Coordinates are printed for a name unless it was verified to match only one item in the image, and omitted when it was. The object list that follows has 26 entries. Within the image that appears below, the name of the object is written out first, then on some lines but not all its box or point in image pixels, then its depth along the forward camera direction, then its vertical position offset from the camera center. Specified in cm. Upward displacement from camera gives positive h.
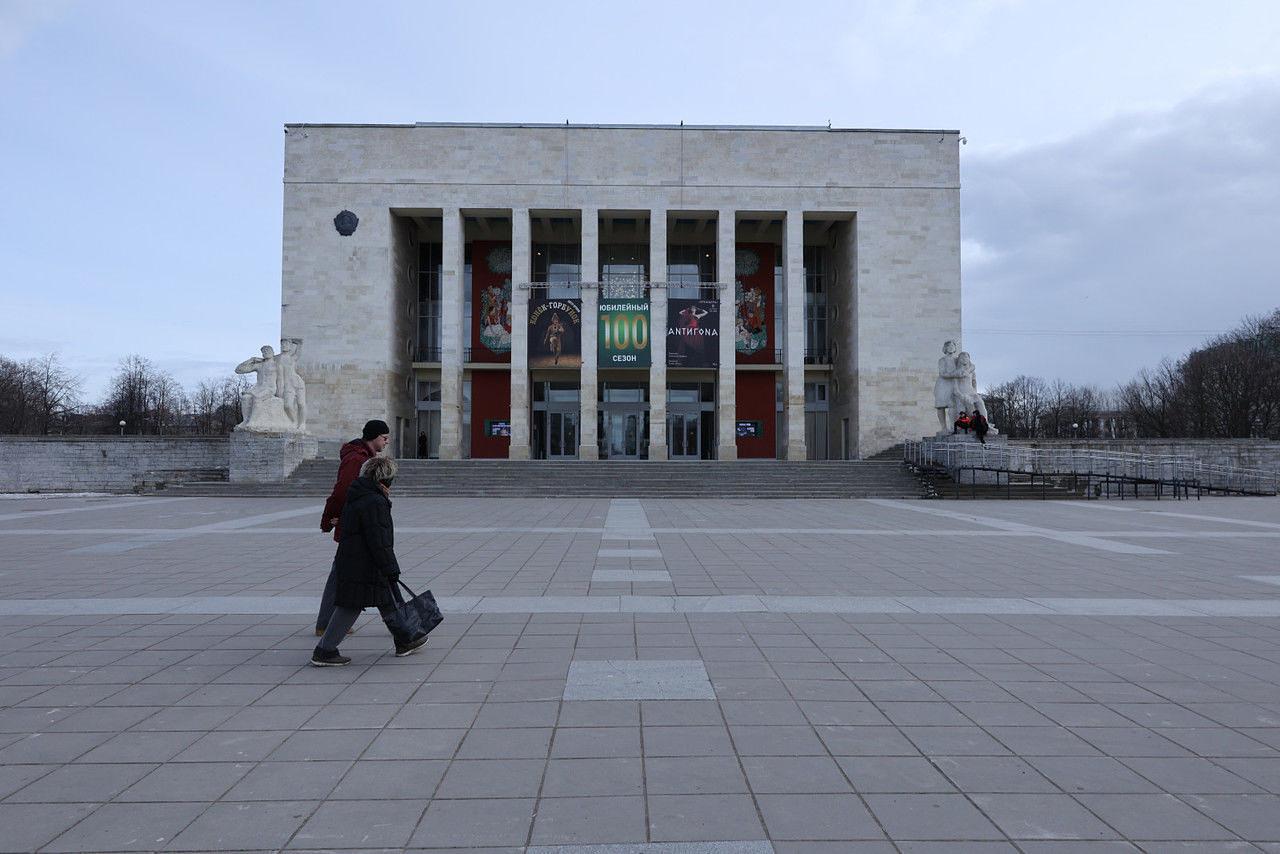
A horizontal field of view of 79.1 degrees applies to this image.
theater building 3616 +899
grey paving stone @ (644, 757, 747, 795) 327 -144
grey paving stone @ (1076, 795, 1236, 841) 290 -145
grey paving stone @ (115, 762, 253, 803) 321 -145
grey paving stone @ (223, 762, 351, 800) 323 -145
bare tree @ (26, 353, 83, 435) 5666 +383
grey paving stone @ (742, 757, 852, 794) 329 -144
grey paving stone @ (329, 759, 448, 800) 323 -145
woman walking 507 -78
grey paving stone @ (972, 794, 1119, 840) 290 -145
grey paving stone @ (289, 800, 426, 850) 284 -145
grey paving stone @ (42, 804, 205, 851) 281 -145
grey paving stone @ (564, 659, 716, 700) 451 -145
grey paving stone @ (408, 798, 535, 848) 285 -145
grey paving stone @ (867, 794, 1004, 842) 290 -145
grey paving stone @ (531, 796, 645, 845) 287 -145
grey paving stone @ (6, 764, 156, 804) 319 -145
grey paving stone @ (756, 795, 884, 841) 290 -145
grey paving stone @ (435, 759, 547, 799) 325 -145
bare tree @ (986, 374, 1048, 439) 7242 +396
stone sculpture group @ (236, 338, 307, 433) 2594 +177
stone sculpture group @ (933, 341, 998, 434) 2714 +210
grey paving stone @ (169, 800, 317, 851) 283 -145
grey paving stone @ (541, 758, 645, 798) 326 -145
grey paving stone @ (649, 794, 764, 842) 288 -144
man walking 571 -19
